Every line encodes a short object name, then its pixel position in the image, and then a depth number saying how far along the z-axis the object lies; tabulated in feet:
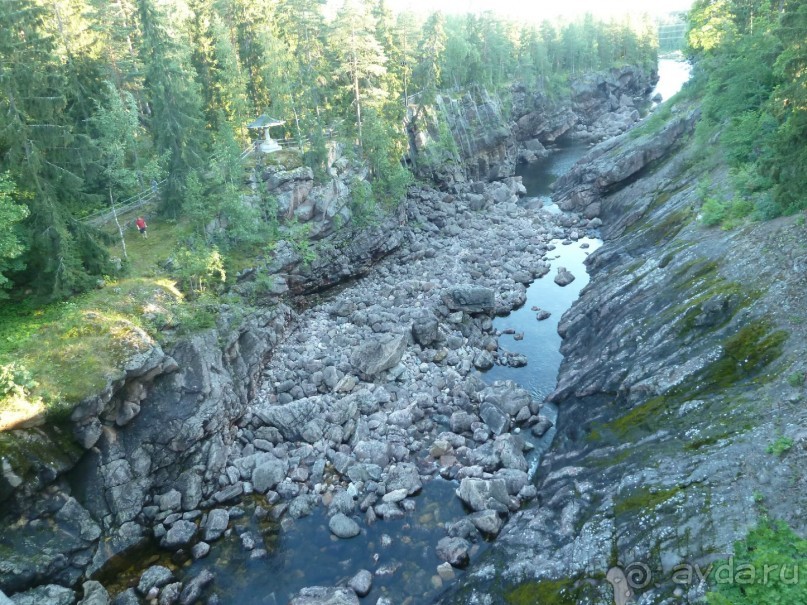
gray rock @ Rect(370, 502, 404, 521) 71.36
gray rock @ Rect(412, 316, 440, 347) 110.01
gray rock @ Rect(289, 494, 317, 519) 73.00
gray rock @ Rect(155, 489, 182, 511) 73.20
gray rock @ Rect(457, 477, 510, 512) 70.33
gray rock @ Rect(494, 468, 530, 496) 73.10
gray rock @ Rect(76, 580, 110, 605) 59.06
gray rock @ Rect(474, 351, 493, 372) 104.32
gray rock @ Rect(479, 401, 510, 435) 84.99
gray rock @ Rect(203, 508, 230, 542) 69.92
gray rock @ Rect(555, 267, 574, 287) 138.59
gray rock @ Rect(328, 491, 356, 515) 72.84
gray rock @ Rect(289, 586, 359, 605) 59.11
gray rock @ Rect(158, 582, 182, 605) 60.95
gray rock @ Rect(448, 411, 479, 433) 86.48
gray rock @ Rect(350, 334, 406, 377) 100.12
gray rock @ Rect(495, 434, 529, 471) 77.25
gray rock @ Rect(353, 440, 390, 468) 80.48
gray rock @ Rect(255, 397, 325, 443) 86.38
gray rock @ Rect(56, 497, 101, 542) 63.72
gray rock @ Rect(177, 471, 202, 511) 74.33
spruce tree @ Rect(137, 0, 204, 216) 109.50
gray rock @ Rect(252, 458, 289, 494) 77.36
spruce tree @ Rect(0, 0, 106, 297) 73.77
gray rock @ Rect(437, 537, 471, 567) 63.82
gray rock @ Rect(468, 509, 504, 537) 66.91
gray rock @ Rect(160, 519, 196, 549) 68.28
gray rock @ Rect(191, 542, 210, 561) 66.95
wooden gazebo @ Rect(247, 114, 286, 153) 146.00
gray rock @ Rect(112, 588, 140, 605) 60.13
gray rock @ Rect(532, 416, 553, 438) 85.30
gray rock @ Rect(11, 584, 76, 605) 56.59
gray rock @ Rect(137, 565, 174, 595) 62.39
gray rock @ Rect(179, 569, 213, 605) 61.41
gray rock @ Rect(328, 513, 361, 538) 69.21
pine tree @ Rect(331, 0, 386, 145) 149.18
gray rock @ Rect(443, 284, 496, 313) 121.90
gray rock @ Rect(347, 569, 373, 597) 61.11
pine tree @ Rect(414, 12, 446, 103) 217.97
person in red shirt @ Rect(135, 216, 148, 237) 111.75
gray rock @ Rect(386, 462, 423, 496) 75.10
